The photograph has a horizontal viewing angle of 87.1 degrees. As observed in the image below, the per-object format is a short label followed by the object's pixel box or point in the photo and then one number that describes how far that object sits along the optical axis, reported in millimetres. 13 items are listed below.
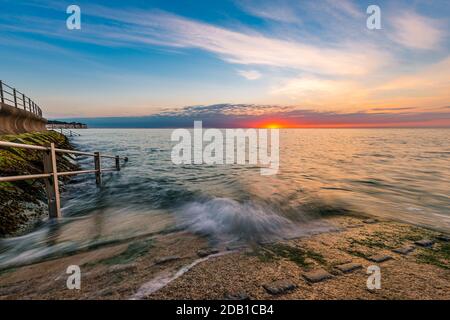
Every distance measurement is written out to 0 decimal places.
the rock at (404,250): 4175
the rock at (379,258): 3837
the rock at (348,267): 3491
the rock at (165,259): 3851
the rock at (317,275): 3219
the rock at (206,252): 4105
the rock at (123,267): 3607
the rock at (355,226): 5680
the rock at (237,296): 2851
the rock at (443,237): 4879
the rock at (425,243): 4515
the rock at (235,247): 4398
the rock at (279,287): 2965
